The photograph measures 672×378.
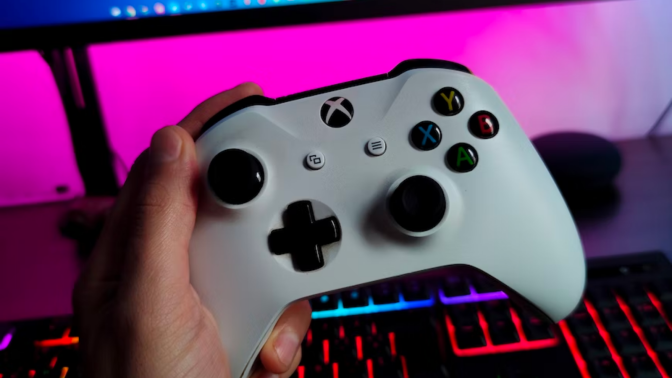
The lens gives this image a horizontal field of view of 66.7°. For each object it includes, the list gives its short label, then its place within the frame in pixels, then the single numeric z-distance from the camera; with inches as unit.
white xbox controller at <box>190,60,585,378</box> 15.1
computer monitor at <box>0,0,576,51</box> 20.8
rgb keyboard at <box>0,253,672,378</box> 18.6
